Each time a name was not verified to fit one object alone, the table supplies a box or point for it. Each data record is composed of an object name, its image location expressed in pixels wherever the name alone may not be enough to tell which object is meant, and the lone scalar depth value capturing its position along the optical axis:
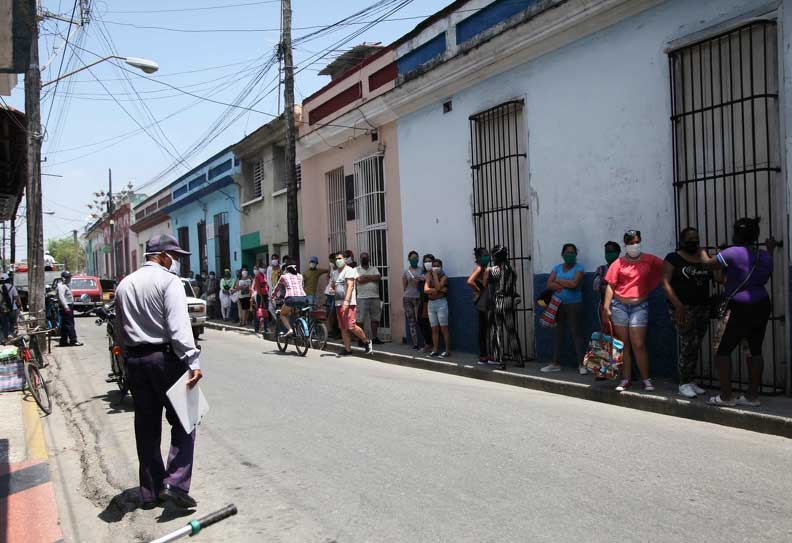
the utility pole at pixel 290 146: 16.92
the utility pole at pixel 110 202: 46.39
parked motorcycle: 8.77
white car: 15.45
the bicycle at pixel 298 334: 13.29
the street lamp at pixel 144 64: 13.56
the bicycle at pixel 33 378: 8.48
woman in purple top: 6.52
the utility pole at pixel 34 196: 13.76
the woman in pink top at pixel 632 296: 7.87
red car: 31.56
